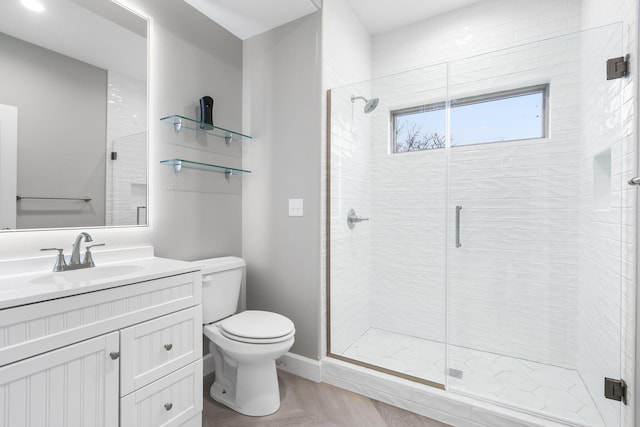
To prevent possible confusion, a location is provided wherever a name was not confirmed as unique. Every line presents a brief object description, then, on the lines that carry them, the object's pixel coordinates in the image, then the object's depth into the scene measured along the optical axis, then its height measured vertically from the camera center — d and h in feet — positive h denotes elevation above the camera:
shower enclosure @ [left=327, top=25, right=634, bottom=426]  5.09 -0.24
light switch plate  6.86 +0.12
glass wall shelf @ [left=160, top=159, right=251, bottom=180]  6.06 +0.96
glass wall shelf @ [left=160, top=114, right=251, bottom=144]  6.09 +1.80
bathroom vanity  2.98 -1.55
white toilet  5.24 -2.27
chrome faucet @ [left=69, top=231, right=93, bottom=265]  4.45 -0.55
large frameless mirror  4.26 +1.49
